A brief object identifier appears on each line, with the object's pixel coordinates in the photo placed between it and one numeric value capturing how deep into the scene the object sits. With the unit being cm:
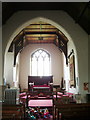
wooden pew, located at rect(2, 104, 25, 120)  306
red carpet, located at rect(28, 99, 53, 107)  634
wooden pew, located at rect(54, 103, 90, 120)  343
